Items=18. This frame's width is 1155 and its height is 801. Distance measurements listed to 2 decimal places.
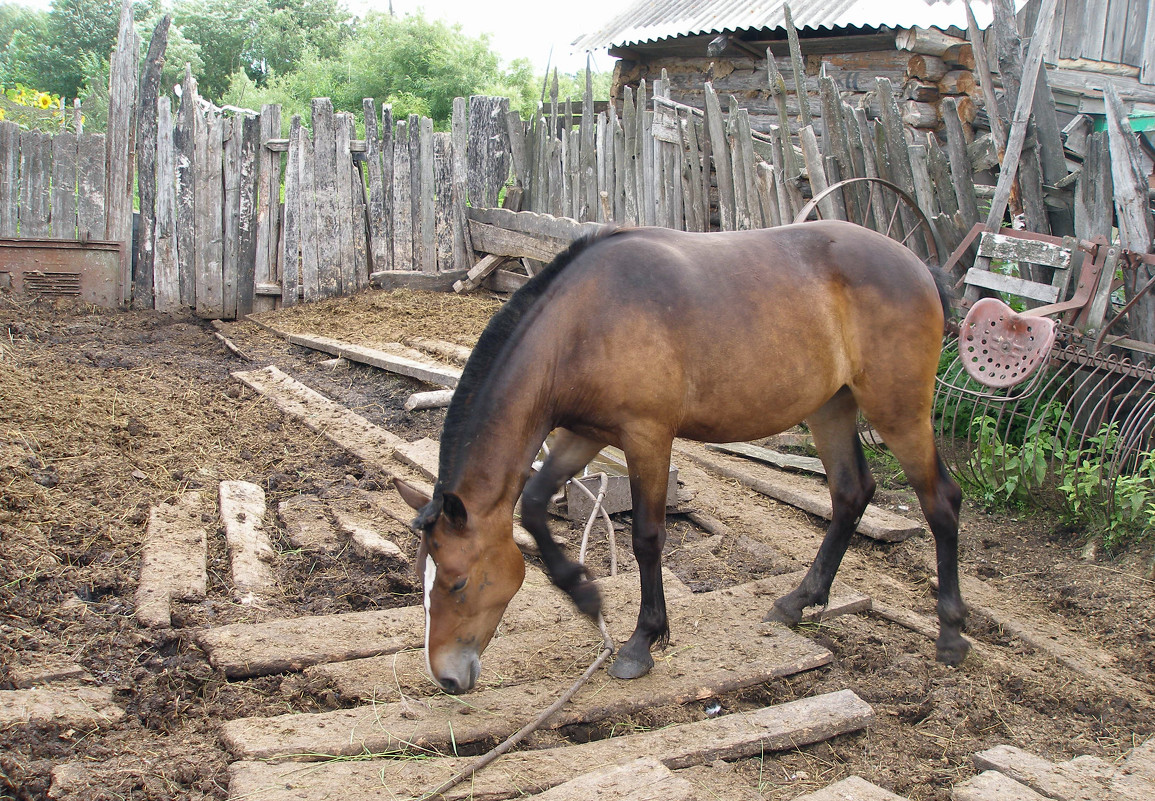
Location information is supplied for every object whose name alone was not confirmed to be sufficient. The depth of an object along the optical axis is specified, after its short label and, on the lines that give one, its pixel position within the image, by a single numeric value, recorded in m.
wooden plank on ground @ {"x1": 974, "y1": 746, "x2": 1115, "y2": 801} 2.50
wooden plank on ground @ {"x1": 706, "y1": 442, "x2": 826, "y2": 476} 5.63
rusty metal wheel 5.81
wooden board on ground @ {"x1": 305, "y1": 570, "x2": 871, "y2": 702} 3.06
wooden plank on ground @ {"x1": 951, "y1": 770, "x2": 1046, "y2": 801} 2.47
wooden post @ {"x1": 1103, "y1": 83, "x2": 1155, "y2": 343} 4.84
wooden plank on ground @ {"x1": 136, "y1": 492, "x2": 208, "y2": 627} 3.45
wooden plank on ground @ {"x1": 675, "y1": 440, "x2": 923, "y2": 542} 4.76
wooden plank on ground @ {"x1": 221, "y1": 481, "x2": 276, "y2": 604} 3.78
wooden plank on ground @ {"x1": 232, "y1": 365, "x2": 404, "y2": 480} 5.63
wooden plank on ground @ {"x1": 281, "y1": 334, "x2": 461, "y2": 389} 6.61
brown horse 2.97
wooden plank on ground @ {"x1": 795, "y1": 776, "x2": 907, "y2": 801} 2.43
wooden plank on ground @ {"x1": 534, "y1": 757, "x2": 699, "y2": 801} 2.38
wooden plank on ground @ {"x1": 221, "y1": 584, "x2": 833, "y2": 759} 2.68
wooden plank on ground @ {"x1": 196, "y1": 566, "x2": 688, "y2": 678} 3.13
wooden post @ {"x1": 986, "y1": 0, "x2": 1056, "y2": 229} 5.20
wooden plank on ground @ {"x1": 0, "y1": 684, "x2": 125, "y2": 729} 2.66
